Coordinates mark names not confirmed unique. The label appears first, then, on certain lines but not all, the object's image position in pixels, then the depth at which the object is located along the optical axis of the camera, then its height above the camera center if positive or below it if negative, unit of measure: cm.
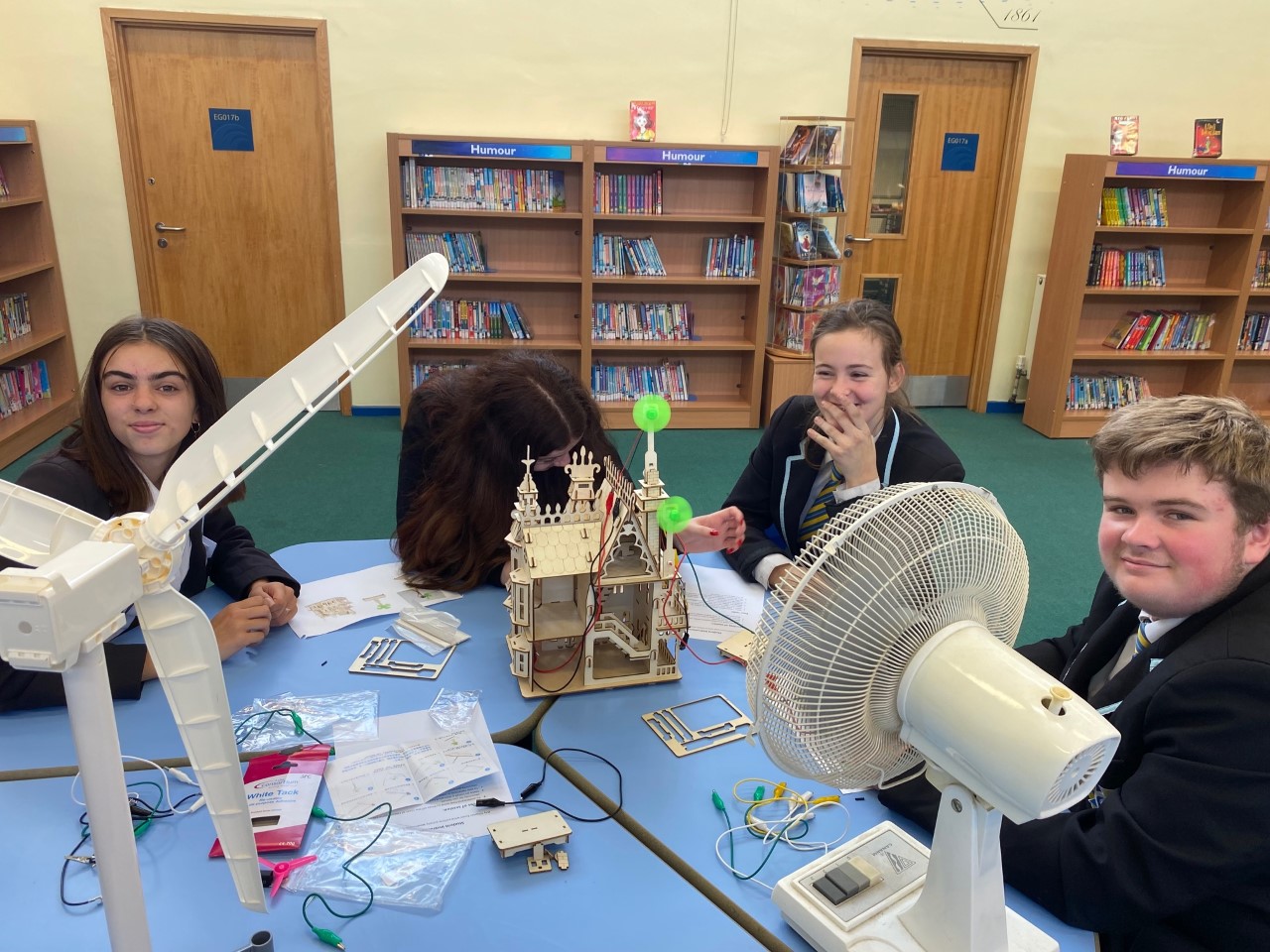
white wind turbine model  78 -34
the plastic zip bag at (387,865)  112 -85
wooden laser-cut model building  151 -66
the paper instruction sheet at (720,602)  178 -82
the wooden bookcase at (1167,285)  503 -38
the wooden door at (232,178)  473 +10
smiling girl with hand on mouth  196 -53
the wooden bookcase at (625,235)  477 -28
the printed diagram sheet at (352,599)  176 -82
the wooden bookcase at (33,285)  446 -50
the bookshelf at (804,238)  496 -15
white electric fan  83 -45
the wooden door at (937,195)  526 +11
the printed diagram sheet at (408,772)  129 -84
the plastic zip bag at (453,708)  146 -83
